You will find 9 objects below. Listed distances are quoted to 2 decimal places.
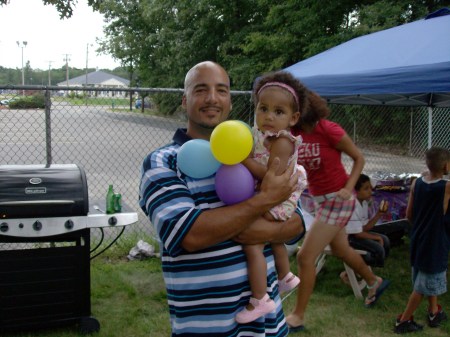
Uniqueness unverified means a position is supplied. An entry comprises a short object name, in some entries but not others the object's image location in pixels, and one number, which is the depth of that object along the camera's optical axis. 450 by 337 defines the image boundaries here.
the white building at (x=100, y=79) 95.69
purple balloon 1.63
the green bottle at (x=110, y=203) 3.77
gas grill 3.45
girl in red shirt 3.97
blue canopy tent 4.30
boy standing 3.97
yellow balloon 1.63
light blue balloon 1.61
